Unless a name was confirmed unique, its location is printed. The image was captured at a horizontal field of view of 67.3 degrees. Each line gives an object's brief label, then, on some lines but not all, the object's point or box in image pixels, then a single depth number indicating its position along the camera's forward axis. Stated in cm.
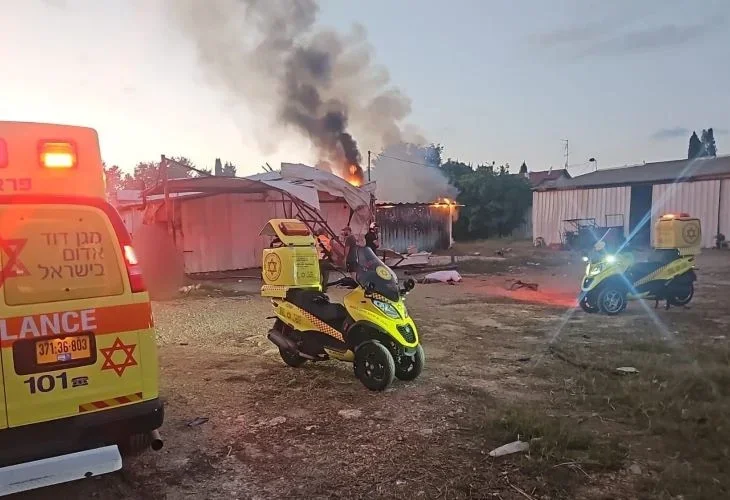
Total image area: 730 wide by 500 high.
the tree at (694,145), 4891
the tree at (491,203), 3269
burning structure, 2306
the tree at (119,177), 4661
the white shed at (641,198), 2255
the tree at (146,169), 5194
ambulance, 284
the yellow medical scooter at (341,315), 520
